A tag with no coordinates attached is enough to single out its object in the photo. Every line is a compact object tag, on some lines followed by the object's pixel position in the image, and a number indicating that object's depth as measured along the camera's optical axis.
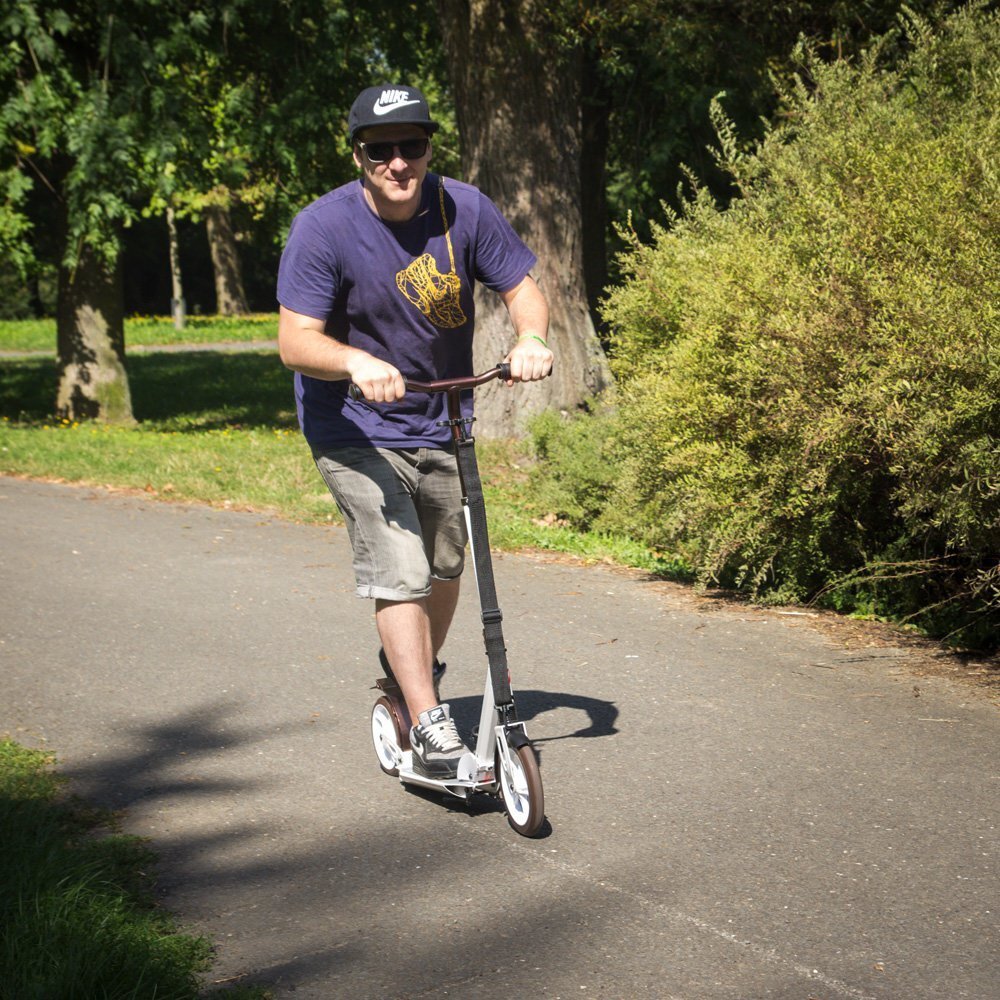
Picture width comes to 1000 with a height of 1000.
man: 4.04
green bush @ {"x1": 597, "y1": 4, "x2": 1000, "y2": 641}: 5.47
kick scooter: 3.95
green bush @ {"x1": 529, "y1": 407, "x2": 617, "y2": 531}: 9.28
